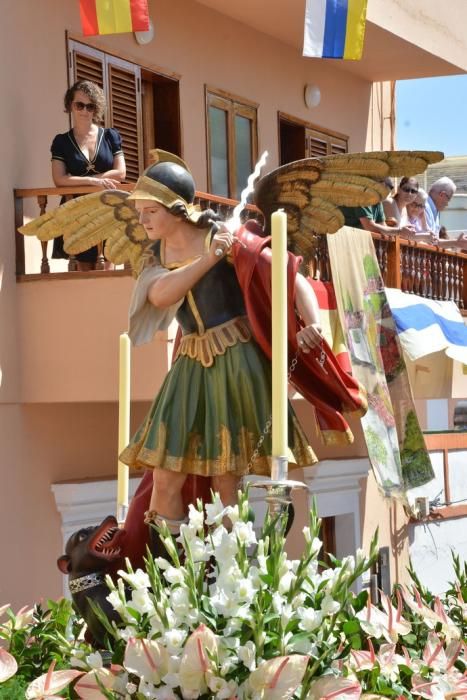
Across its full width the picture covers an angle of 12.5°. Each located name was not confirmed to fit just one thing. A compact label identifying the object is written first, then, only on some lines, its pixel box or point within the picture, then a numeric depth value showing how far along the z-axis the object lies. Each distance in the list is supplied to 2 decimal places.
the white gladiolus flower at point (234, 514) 4.85
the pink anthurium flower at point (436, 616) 5.38
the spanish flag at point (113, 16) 12.52
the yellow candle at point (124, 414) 7.12
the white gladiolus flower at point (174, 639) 4.56
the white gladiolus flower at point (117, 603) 4.68
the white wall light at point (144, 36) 14.79
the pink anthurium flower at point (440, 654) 5.04
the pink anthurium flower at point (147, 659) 4.56
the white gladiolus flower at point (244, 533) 4.73
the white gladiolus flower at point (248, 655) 4.51
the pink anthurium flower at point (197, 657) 4.48
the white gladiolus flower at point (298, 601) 4.69
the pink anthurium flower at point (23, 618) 6.09
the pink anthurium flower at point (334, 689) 4.52
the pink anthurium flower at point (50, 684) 4.85
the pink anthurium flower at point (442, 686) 4.85
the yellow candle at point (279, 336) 5.37
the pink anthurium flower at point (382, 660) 4.83
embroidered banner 14.18
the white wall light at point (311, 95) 18.07
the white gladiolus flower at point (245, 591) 4.63
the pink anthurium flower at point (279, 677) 4.44
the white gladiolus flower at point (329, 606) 4.70
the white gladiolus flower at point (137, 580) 4.72
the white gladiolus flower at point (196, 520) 4.88
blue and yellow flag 14.03
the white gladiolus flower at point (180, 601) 4.64
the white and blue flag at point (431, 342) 15.20
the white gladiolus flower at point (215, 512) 4.84
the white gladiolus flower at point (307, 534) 4.82
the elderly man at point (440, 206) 17.00
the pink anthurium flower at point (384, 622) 4.96
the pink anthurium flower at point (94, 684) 4.70
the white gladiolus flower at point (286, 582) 4.71
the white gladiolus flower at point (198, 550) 4.80
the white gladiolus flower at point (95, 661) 4.85
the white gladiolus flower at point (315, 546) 4.74
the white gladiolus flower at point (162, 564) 4.76
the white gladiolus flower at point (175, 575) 4.72
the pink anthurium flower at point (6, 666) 5.17
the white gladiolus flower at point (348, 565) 4.80
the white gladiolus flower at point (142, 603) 4.67
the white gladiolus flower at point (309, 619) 4.63
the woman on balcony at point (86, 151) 12.32
